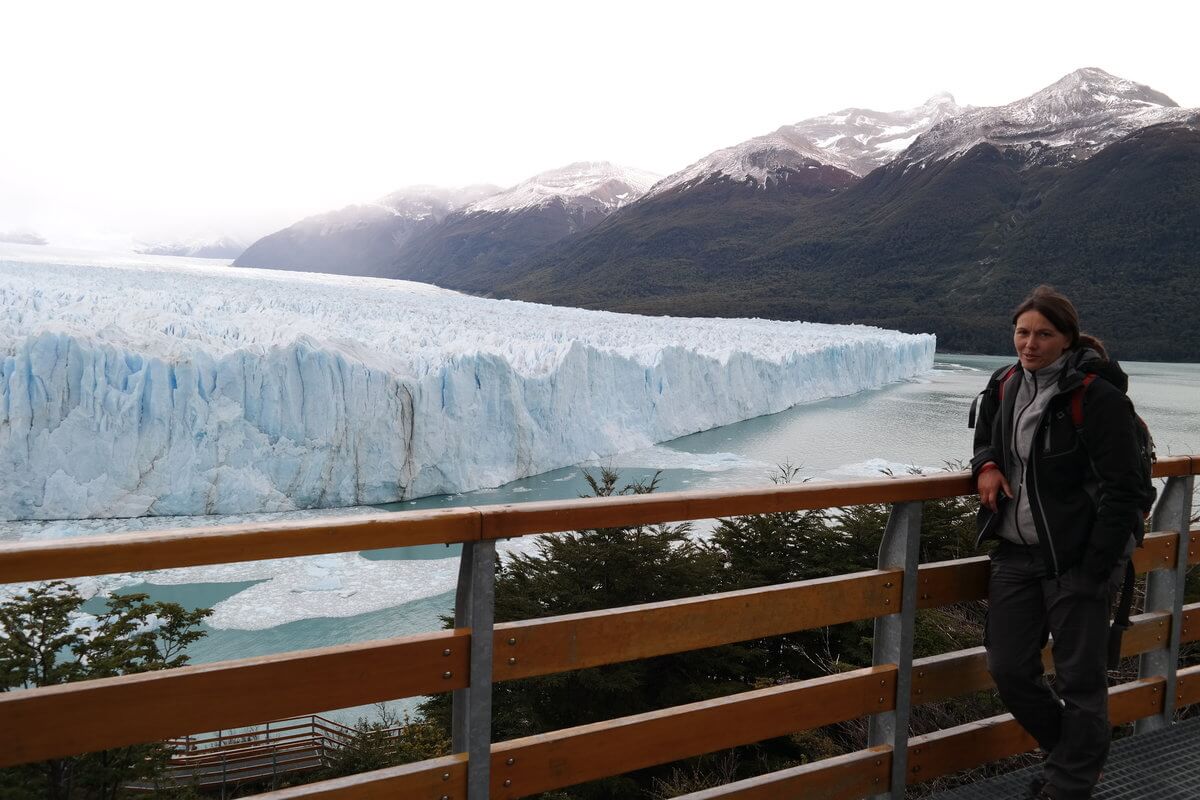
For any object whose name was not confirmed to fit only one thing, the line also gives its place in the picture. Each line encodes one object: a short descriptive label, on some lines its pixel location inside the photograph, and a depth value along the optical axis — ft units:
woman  5.78
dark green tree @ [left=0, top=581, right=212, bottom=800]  10.63
